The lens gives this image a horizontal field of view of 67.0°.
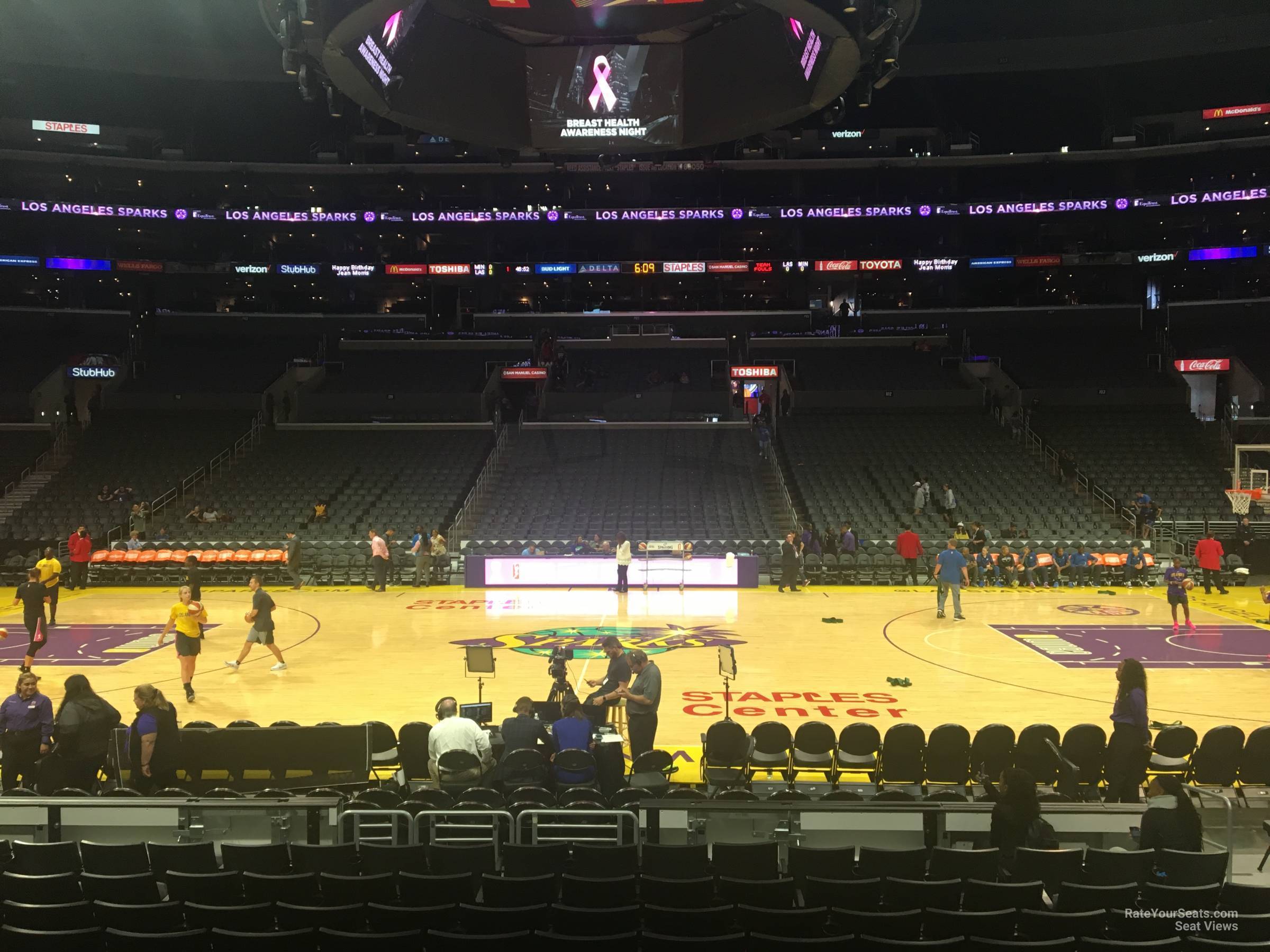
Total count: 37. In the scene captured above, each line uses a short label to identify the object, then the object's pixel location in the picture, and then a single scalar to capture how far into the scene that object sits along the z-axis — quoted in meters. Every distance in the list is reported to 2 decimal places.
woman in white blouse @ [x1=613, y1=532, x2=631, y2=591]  22.73
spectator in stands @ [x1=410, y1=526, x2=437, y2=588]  24.42
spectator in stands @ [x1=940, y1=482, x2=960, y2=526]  27.38
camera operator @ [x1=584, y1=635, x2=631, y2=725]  9.82
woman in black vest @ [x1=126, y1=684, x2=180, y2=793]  8.31
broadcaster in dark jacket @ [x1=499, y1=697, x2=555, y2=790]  8.45
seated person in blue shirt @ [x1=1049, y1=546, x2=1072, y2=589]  23.95
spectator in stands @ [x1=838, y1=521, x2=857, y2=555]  24.83
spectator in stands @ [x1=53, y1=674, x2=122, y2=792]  8.33
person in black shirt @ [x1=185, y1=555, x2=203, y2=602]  14.86
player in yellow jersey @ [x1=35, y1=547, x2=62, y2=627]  16.53
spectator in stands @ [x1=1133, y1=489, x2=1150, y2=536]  26.06
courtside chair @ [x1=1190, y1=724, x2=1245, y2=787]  8.56
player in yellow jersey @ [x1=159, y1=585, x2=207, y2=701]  12.56
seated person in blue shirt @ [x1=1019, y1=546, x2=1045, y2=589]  23.97
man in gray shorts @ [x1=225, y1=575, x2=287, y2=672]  13.63
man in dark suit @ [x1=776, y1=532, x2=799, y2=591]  23.53
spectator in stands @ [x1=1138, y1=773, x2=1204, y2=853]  6.18
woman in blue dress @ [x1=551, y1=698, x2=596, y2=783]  8.54
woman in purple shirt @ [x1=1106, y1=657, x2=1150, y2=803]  8.22
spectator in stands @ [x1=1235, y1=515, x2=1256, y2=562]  24.91
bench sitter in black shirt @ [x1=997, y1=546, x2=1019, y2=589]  23.95
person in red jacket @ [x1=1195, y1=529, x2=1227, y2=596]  21.56
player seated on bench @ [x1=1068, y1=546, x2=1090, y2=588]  23.91
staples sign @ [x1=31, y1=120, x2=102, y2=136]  38.25
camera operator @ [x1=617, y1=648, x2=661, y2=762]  9.61
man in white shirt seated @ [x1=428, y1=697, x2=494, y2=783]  8.41
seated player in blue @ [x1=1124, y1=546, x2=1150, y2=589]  23.78
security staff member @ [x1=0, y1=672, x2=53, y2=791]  8.41
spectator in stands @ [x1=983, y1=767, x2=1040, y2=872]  6.20
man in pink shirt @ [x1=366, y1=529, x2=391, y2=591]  23.27
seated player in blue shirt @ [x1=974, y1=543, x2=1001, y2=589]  24.03
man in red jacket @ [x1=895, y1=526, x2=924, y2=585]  23.91
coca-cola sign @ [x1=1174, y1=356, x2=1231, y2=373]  34.28
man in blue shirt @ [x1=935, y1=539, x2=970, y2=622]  18.34
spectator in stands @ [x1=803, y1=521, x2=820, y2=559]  25.02
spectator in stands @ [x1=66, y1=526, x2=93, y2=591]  23.61
